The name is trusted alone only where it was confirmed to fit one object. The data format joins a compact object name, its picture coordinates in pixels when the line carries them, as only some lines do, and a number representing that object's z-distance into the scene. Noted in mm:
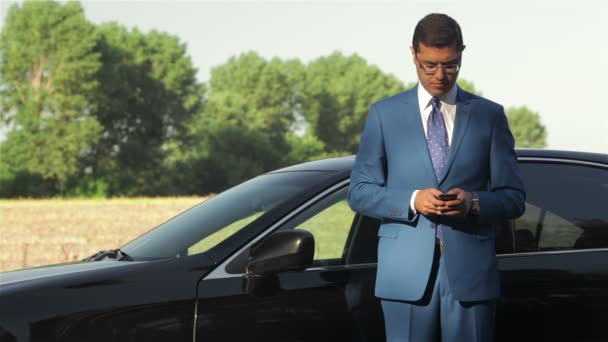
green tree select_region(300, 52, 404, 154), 122750
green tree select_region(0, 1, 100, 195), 69812
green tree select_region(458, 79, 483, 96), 128075
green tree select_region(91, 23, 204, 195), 75062
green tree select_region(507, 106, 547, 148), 173125
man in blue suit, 3561
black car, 4293
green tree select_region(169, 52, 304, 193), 85500
